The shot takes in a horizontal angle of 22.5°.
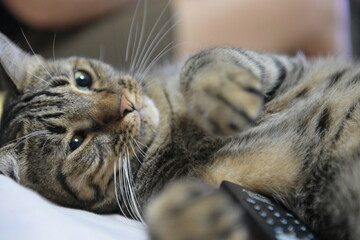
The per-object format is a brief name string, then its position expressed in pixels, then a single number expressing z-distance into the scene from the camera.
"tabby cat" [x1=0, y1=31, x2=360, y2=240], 0.50
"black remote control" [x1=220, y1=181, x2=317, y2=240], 0.47
